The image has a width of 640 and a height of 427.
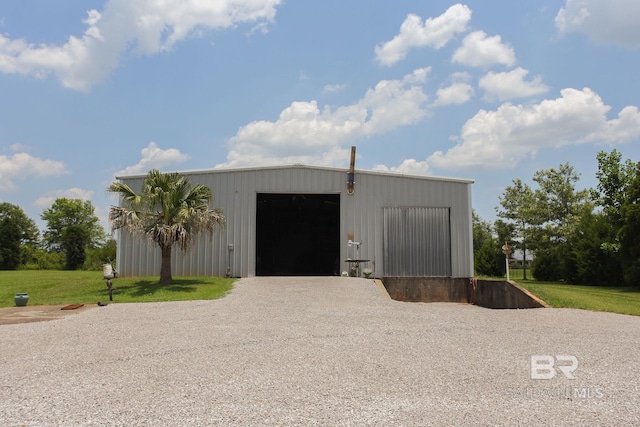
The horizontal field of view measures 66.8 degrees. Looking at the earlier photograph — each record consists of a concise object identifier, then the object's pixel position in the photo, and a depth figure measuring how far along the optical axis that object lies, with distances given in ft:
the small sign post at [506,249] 57.89
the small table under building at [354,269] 65.72
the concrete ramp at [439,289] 64.54
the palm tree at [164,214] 53.67
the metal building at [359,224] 66.44
